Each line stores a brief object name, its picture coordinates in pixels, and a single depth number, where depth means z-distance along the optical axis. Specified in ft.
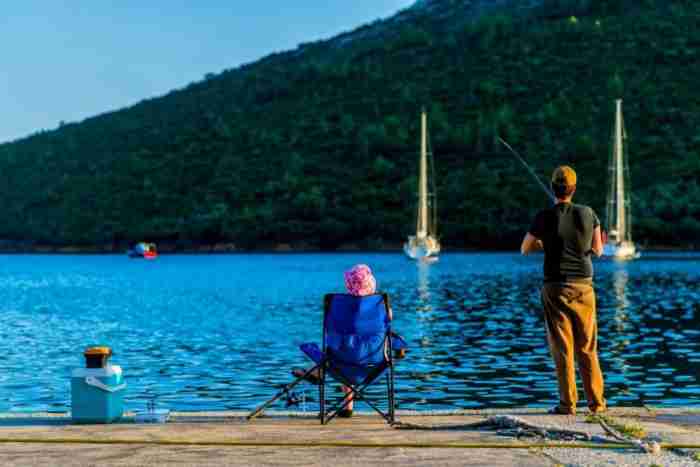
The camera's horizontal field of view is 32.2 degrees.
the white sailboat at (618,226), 220.23
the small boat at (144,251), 329.50
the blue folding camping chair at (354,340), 29.17
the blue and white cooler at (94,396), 28.55
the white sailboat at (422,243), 237.04
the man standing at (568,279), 29.58
